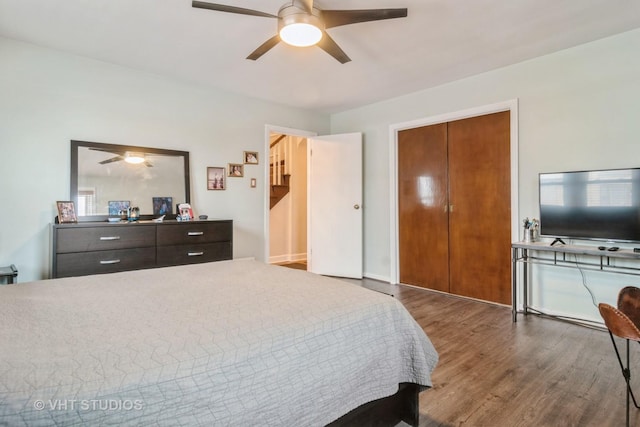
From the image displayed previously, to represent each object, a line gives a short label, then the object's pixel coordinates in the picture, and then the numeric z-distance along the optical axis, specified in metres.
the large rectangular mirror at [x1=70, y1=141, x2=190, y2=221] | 3.10
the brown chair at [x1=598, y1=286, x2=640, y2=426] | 1.38
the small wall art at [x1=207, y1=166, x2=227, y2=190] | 3.94
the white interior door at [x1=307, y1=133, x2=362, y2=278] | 4.72
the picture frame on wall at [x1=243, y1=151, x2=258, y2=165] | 4.27
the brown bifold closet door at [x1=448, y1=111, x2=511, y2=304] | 3.48
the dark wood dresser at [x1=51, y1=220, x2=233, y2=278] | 2.62
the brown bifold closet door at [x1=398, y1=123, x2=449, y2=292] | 4.01
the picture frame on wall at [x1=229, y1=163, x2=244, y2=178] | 4.13
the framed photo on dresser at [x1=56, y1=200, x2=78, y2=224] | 2.85
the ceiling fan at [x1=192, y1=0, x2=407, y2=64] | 2.00
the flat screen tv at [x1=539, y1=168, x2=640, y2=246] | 2.61
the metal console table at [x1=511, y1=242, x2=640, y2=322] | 2.54
